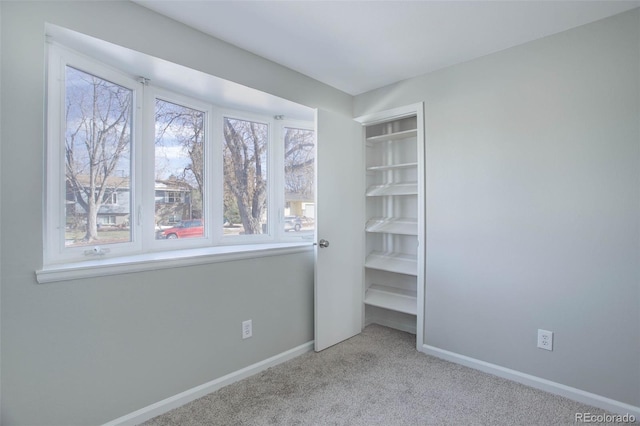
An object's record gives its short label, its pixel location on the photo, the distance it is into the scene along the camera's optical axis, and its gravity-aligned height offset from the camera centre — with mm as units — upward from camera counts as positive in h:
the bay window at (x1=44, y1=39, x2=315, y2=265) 1686 +304
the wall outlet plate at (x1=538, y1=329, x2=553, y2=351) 2025 -818
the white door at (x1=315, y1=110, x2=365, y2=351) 2596 -145
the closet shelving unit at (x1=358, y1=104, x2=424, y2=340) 2889 -26
